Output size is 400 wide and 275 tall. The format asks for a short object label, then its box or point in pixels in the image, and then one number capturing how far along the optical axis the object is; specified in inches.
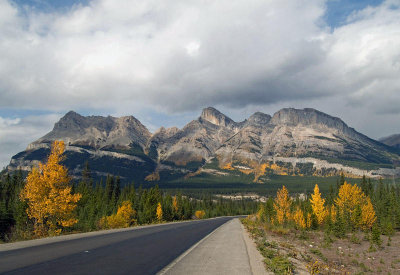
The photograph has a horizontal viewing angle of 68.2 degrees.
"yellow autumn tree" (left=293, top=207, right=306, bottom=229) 2304.1
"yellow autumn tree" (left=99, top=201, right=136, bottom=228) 2225.4
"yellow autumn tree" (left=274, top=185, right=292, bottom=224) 2464.3
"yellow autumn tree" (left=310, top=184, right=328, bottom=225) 2691.9
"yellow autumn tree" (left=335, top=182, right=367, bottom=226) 2536.9
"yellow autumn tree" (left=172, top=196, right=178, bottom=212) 4070.9
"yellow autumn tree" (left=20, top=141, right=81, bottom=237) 1137.4
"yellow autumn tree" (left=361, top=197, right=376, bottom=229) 2524.6
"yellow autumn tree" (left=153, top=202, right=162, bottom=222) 3282.5
